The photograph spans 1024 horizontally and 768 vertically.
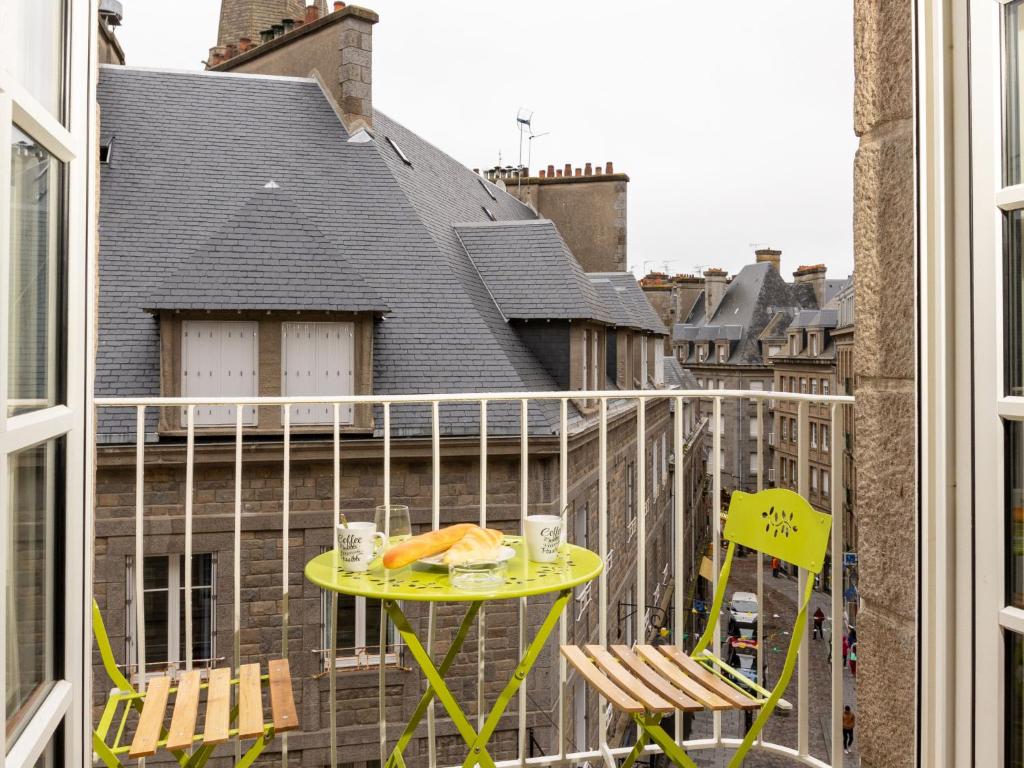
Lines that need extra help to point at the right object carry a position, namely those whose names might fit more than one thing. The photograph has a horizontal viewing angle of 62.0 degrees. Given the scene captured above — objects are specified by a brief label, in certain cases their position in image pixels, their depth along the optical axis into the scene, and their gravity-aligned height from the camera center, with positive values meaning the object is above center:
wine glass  2.66 -0.43
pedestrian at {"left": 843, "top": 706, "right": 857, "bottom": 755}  16.27 -6.92
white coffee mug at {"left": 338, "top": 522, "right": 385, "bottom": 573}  2.46 -0.47
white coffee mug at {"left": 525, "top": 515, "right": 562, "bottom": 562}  2.59 -0.46
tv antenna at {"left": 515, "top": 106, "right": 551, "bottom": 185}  25.06 +7.76
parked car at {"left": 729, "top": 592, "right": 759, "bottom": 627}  24.86 -6.67
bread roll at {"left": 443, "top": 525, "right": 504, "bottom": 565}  2.32 -0.45
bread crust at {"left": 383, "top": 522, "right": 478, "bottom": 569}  2.36 -0.45
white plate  2.47 -0.50
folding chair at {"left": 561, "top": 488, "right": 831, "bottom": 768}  2.35 -0.85
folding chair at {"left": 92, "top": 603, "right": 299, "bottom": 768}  2.14 -0.87
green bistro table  2.21 -0.53
